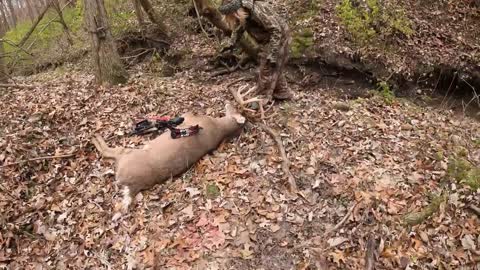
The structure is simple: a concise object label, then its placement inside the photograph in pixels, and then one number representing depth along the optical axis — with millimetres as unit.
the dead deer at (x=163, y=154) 5410
